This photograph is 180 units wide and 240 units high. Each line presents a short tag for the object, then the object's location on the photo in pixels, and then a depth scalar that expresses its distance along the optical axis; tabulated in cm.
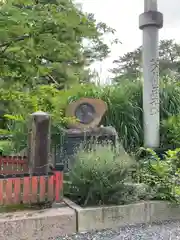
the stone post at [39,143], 315
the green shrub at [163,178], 336
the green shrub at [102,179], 313
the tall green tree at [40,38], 252
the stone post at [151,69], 595
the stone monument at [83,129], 471
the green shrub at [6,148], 518
